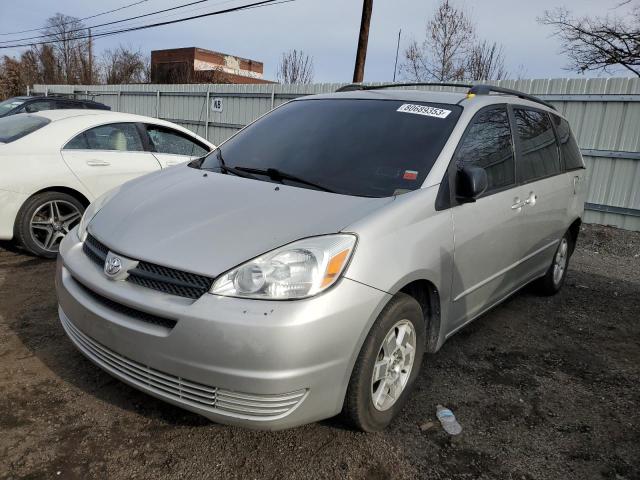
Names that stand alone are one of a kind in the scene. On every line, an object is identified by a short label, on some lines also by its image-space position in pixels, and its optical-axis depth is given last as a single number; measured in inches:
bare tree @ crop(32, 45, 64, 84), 1884.8
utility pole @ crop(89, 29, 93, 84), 1583.3
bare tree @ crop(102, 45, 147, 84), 1686.8
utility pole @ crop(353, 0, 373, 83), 562.9
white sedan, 179.9
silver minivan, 78.0
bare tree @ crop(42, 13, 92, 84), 1681.8
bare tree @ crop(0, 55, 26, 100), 1656.0
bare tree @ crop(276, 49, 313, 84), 1013.2
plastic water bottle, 102.5
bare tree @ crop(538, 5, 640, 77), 759.1
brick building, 1552.9
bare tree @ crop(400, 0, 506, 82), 988.6
